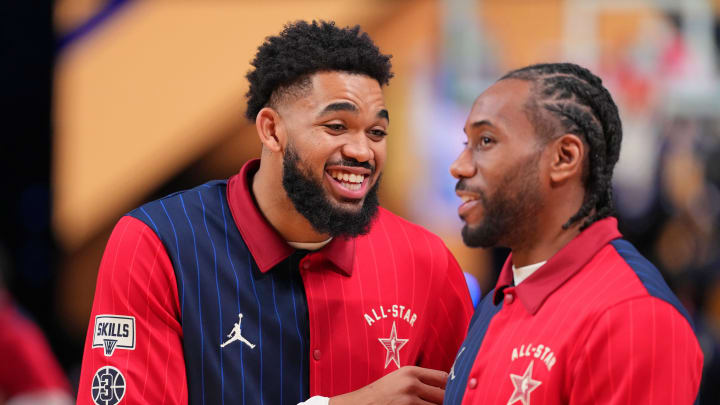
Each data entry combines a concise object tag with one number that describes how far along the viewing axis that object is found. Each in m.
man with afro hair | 5.32
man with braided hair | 4.00
